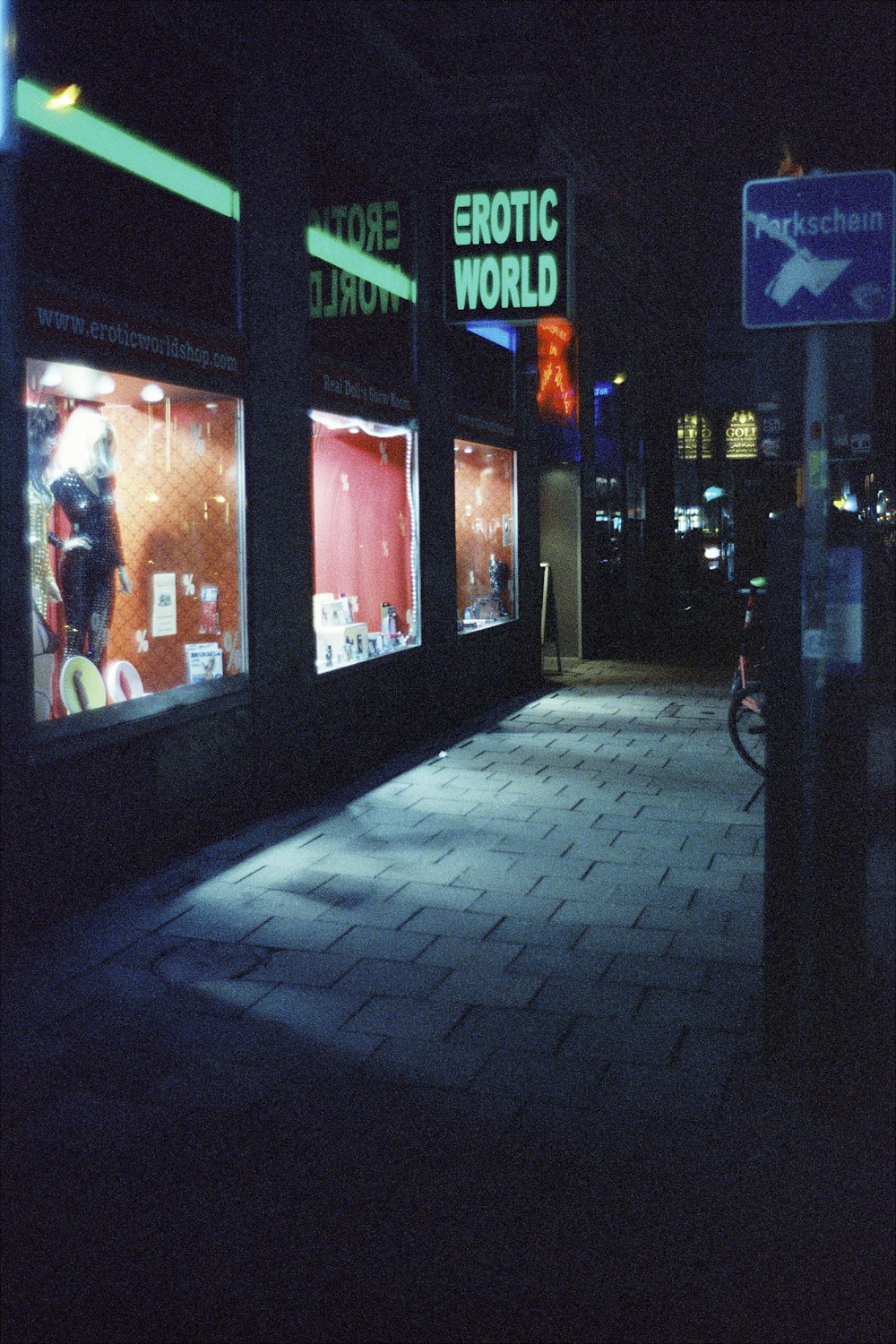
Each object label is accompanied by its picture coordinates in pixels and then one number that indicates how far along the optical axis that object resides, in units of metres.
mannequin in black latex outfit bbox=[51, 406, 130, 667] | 6.63
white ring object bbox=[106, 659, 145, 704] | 6.98
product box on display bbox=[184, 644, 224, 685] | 7.75
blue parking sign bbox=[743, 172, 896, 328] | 4.16
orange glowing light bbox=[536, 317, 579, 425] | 15.50
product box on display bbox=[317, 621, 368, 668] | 9.35
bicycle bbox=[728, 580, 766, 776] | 9.27
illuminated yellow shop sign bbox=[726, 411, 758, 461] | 31.15
